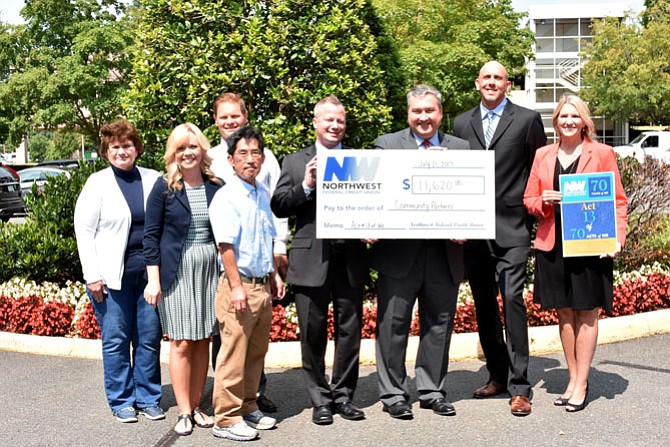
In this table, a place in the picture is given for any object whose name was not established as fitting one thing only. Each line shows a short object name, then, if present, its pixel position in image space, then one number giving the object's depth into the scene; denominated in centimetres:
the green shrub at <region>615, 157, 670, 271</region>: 897
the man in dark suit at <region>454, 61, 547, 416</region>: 580
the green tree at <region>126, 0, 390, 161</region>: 714
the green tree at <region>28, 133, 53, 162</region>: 11169
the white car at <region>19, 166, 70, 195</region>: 2728
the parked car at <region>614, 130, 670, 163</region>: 3500
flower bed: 752
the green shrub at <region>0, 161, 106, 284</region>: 835
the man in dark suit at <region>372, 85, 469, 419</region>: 562
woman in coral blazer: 571
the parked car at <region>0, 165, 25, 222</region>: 2198
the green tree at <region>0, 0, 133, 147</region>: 3381
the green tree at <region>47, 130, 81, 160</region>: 7012
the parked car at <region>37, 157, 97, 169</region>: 3161
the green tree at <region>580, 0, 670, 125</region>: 4419
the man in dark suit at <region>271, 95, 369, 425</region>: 549
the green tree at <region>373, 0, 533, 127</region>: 2097
